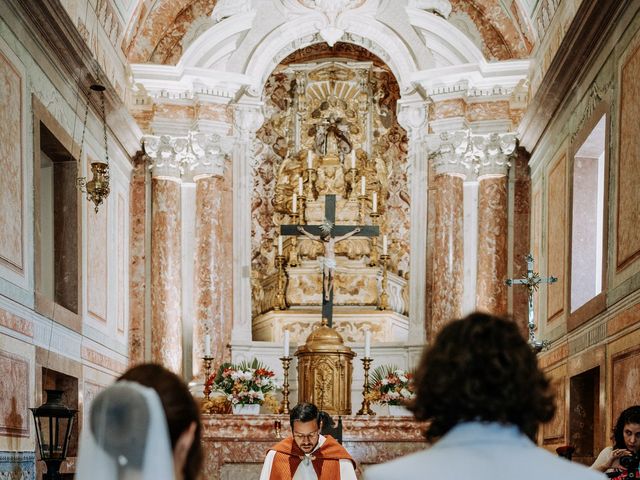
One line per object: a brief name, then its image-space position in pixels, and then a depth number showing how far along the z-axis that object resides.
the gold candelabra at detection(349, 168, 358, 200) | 15.23
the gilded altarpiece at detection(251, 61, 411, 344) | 14.81
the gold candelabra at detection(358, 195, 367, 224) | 14.54
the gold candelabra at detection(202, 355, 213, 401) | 11.89
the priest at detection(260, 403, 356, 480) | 7.54
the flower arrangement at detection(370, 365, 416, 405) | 11.80
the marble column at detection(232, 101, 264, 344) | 14.32
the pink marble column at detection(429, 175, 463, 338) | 13.59
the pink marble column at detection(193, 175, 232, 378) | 13.72
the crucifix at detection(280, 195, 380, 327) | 12.95
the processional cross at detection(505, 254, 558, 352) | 9.32
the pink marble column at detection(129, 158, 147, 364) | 13.79
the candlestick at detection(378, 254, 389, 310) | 14.58
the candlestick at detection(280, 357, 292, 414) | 11.69
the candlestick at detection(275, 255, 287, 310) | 14.61
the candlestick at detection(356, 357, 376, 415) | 11.91
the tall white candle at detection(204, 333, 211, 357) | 11.97
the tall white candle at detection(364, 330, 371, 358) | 11.85
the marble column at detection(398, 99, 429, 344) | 14.22
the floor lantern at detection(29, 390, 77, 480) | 8.45
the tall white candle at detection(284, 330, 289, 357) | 11.69
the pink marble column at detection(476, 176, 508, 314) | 13.45
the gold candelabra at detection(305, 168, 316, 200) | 14.78
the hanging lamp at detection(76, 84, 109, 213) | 10.31
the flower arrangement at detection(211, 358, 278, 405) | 11.64
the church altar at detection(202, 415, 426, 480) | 11.25
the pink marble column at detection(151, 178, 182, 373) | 13.60
